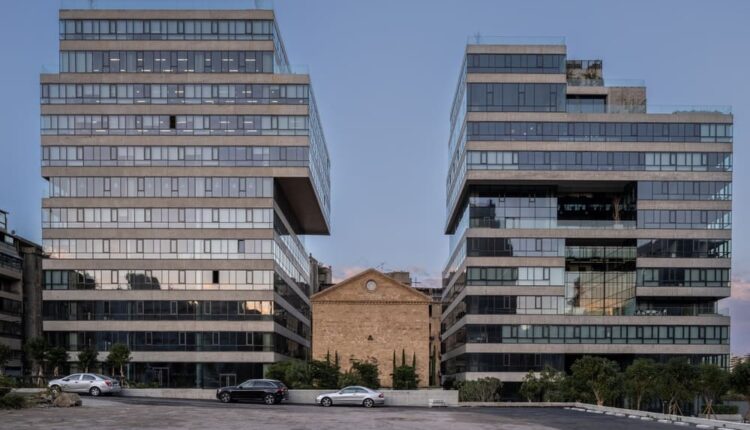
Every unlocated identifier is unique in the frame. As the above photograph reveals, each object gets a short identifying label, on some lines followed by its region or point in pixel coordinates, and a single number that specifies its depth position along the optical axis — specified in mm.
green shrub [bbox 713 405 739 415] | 70194
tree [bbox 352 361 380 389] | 64562
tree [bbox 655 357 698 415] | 51281
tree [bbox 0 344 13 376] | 58512
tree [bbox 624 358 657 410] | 53844
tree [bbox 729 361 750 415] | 47375
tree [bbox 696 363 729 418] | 50344
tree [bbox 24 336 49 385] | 69438
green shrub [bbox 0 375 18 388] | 41472
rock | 40750
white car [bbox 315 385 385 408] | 49875
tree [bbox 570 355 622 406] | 55062
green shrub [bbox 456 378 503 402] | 67062
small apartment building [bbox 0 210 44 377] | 88875
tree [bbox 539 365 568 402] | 61125
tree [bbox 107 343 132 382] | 67000
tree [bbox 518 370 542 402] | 66438
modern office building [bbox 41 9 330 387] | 79125
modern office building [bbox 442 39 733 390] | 80188
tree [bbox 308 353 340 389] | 61562
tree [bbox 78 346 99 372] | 69100
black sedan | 49312
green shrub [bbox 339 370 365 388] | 61031
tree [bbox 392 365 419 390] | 69625
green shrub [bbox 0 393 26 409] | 38353
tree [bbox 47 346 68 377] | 69625
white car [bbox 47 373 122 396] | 50625
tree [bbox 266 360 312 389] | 61688
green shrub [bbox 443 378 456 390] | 89762
